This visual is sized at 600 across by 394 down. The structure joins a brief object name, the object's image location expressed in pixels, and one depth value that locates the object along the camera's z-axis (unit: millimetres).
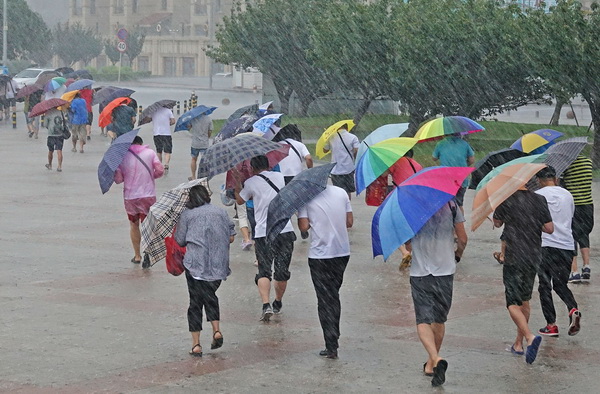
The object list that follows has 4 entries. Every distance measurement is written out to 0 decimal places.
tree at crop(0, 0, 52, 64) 78062
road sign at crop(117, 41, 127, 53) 62594
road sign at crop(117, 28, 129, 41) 65875
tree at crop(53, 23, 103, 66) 101188
